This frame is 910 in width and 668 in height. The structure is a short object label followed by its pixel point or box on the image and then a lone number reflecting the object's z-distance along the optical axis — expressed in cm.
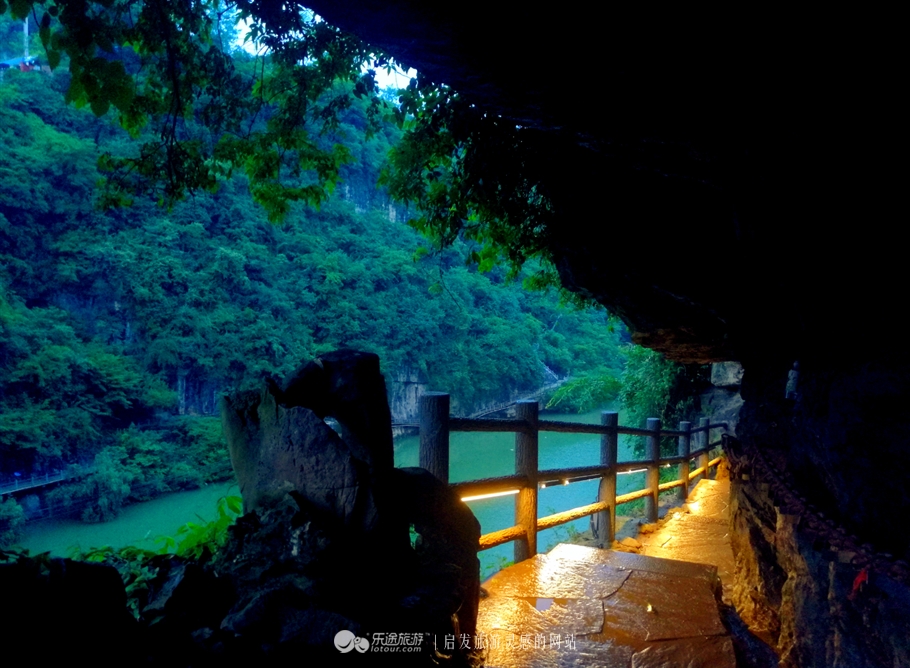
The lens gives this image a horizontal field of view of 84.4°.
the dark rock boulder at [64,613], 79
